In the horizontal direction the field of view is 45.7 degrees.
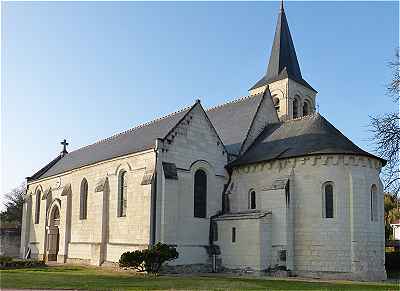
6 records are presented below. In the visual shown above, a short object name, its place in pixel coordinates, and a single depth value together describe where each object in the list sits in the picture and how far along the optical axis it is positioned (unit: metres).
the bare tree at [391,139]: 22.02
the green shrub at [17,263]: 30.87
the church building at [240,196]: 26.48
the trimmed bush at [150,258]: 25.31
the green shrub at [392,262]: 34.38
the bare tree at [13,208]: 69.96
